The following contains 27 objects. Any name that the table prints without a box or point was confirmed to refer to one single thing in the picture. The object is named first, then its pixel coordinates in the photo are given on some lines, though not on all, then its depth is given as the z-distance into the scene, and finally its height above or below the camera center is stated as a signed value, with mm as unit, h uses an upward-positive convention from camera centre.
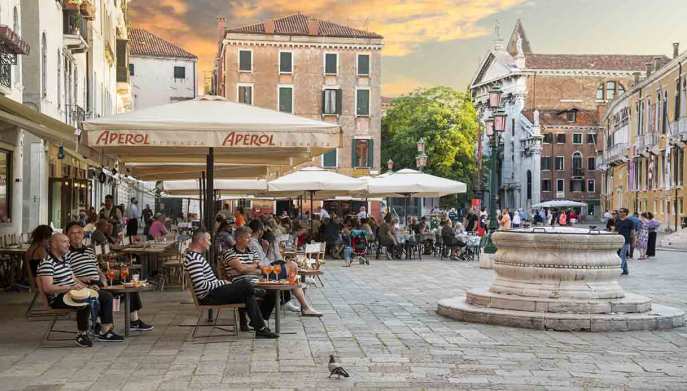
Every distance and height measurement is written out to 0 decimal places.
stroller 22825 -1118
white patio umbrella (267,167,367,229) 23438 +461
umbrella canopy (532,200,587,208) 65188 -255
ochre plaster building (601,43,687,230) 46500 +3254
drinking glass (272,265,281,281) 10109 -772
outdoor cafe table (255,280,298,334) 9766 -942
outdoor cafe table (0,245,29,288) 14696 -1064
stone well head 11078 -775
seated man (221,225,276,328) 10484 -745
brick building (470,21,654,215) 80250 +7371
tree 65688 +5014
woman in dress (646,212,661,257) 27641 -1101
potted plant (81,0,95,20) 25844 +5491
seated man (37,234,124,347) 8898 -857
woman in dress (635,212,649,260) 27578 -1112
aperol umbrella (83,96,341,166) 10141 +800
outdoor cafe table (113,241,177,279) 14621 -833
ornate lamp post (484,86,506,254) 22922 +1926
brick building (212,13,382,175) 53781 +7208
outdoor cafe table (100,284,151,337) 9281 -939
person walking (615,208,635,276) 23203 -587
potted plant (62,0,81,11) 24453 +5244
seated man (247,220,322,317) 10984 -792
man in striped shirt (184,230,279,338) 9391 -903
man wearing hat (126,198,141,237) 24908 -661
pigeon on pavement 7269 -1341
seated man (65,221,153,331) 9812 -707
